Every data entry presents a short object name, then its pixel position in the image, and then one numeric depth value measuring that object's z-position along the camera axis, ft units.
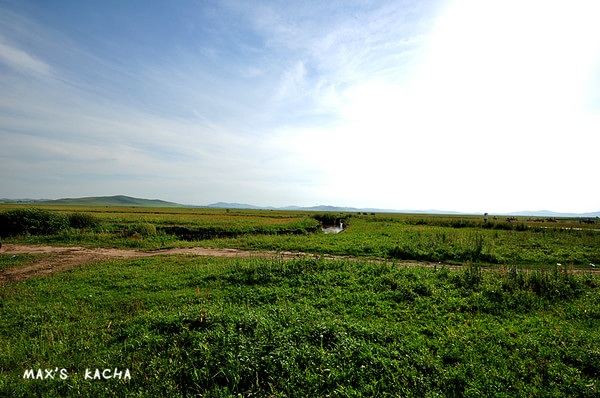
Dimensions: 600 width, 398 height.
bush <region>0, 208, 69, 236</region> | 84.84
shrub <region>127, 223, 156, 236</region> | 86.27
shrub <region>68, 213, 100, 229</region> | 101.35
